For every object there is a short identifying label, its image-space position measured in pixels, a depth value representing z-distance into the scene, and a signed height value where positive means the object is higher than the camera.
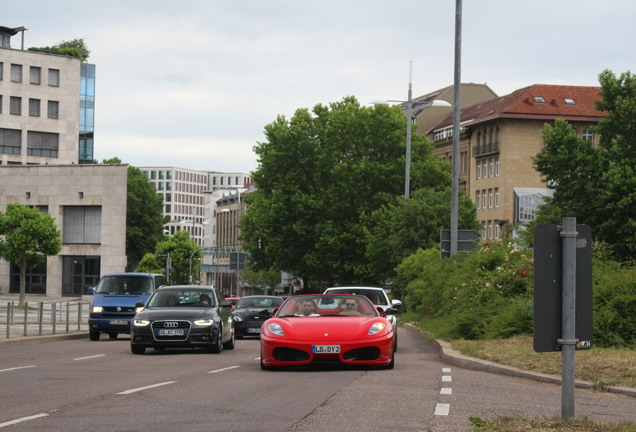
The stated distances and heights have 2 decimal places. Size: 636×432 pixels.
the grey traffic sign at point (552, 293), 9.76 -0.31
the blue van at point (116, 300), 32.81 -1.46
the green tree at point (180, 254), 102.38 -0.70
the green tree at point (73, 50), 109.31 +19.71
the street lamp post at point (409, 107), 52.59 +6.17
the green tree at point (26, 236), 55.69 +0.30
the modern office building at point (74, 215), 85.19 +1.99
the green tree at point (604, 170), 58.44 +3.98
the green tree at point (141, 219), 116.38 +2.45
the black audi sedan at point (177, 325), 24.12 -1.54
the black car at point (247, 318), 36.34 -2.07
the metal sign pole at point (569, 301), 9.72 -0.38
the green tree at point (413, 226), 52.81 +1.03
